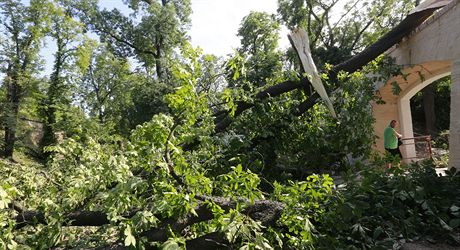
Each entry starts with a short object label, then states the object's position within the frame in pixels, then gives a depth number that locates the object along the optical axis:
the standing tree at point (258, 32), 22.53
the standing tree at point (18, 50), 19.16
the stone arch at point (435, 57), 5.12
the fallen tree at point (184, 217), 2.62
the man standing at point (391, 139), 7.55
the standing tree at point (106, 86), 22.98
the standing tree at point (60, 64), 21.06
